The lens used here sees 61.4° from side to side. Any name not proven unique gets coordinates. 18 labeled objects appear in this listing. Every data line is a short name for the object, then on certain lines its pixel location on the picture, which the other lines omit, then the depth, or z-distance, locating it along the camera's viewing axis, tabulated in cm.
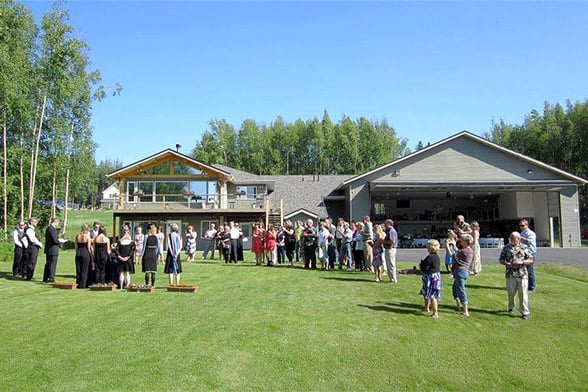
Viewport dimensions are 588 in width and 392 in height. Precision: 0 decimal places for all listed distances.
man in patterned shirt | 995
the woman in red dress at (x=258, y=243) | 1808
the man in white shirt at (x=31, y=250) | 1395
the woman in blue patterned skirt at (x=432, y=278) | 987
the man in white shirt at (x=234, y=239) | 1944
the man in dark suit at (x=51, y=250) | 1327
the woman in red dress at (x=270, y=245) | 1764
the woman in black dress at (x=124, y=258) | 1219
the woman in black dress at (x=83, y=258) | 1239
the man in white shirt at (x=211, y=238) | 2131
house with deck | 3073
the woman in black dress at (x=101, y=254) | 1245
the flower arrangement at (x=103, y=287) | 1217
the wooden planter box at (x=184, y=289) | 1196
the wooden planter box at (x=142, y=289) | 1199
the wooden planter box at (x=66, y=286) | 1239
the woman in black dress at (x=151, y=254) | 1228
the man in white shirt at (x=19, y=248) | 1405
